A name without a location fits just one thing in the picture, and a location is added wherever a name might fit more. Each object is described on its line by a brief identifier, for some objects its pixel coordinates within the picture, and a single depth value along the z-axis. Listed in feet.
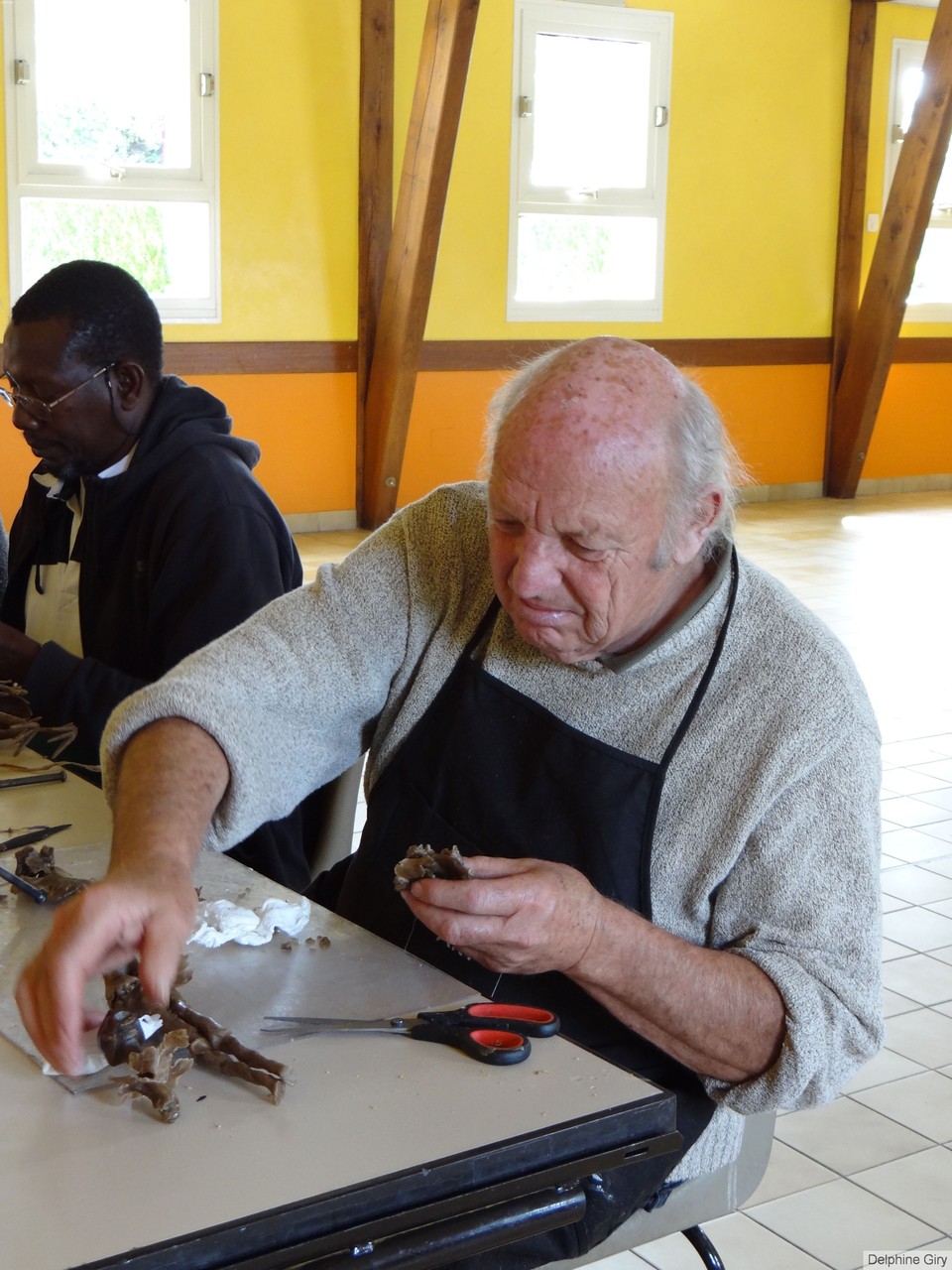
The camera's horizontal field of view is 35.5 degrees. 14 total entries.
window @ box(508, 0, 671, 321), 29.27
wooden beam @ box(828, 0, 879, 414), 33.17
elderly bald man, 4.63
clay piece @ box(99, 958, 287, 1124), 3.79
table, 3.25
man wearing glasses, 7.76
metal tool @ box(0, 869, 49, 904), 5.09
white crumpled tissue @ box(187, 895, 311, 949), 4.81
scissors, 4.14
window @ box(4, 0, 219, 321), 24.18
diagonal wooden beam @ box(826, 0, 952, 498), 30.53
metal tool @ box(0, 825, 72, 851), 5.68
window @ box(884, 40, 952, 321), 34.01
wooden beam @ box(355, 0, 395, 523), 27.02
